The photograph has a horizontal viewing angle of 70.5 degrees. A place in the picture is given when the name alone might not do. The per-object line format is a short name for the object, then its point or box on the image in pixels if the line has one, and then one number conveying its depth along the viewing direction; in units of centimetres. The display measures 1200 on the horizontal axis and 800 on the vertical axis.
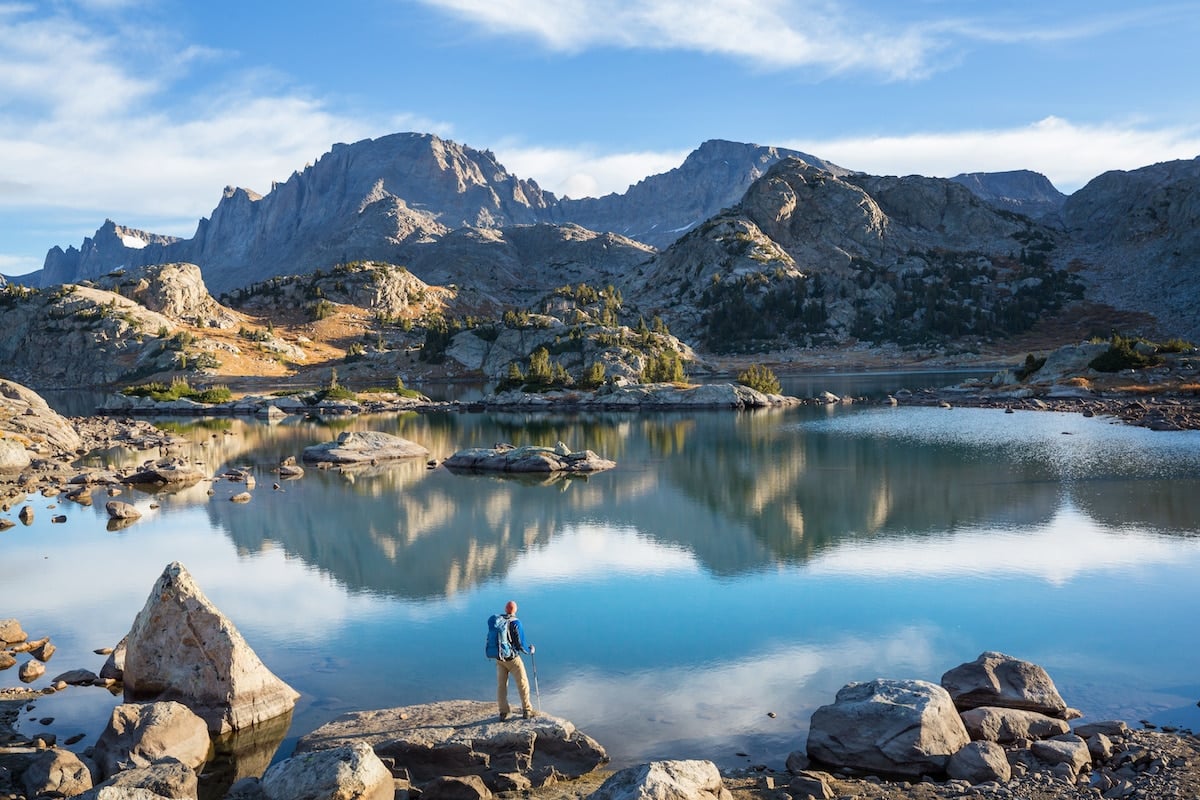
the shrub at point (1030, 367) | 11059
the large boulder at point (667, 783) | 1166
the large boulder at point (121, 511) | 3944
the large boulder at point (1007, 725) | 1531
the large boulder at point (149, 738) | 1452
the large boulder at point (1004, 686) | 1661
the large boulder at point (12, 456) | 5305
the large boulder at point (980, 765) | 1383
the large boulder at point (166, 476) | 5056
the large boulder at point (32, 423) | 6222
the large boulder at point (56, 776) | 1336
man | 1612
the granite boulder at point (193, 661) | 1747
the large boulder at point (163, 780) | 1316
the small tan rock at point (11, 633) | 2247
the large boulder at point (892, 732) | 1446
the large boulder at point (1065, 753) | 1412
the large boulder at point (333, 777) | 1254
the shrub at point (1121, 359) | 10000
